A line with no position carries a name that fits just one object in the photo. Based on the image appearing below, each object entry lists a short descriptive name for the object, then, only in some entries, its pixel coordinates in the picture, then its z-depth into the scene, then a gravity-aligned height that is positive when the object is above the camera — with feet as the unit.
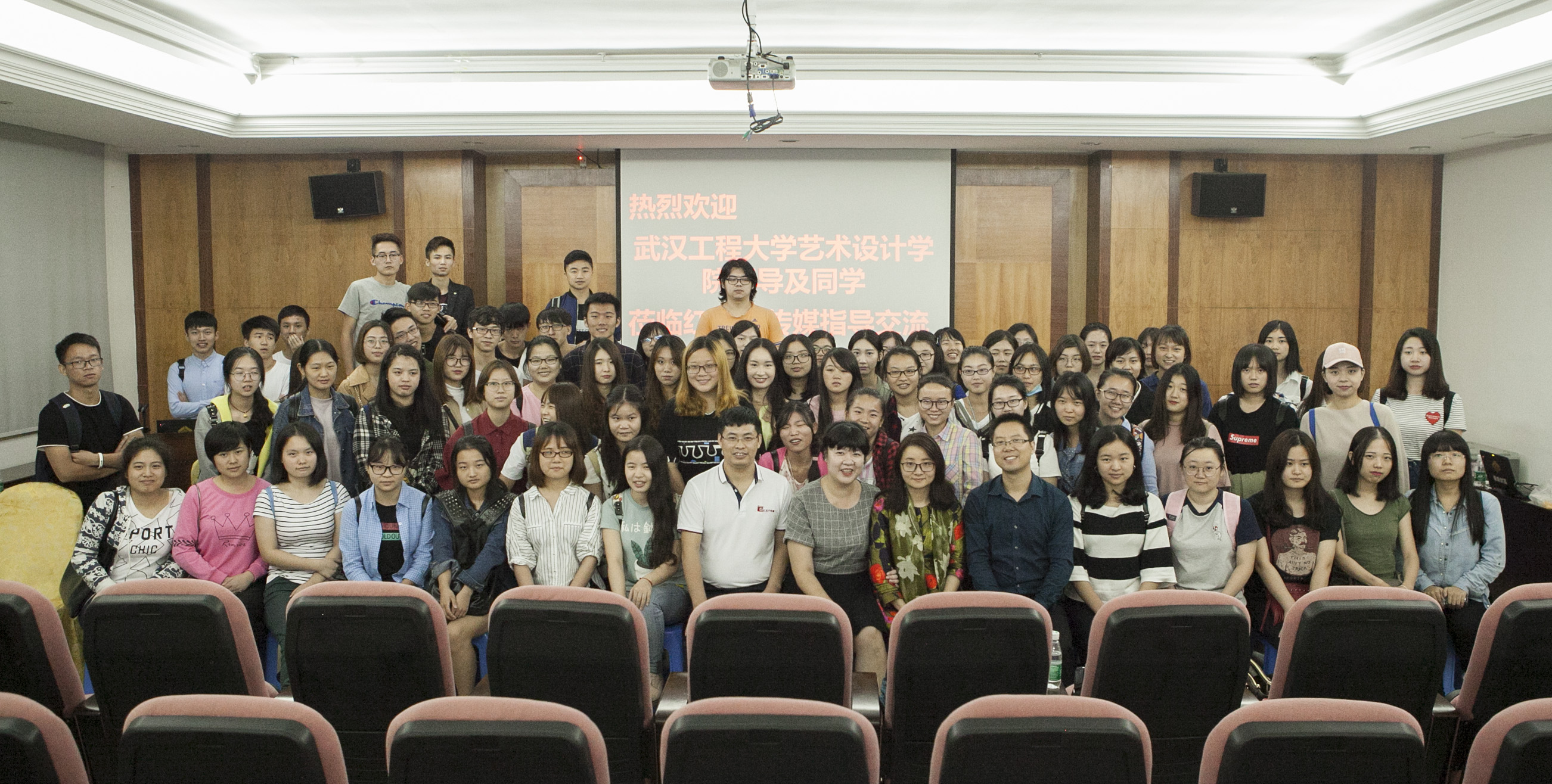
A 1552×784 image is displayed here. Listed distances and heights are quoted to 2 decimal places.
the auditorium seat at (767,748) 5.24 -2.28
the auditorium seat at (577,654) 7.61 -2.56
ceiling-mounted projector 16.40 +4.88
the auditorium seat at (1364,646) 7.72 -2.53
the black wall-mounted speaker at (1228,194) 23.30 +3.82
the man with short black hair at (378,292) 20.83 +1.25
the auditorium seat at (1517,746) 5.14 -2.28
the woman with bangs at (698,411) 13.58 -0.96
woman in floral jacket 11.34 -2.31
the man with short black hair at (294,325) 20.08 +0.47
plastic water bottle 10.09 -3.45
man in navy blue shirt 11.14 -2.24
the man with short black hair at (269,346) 18.61 +0.01
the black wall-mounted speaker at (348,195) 23.24 +3.82
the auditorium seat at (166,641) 7.72 -2.48
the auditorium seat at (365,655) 7.73 -2.61
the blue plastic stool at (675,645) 11.48 -3.71
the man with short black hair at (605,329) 16.80 +0.34
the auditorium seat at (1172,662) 7.63 -2.65
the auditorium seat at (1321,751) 5.23 -2.29
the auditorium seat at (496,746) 5.21 -2.25
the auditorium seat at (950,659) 7.65 -2.62
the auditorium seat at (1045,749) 5.24 -2.29
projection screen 23.77 +2.95
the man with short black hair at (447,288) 21.04 +1.37
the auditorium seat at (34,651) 7.55 -2.54
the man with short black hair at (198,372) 19.40 -0.53
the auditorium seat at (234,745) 5.26 -2.28
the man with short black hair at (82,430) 15.47 -1.41
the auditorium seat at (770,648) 7.60 -2.50
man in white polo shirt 11.77 -2.24
